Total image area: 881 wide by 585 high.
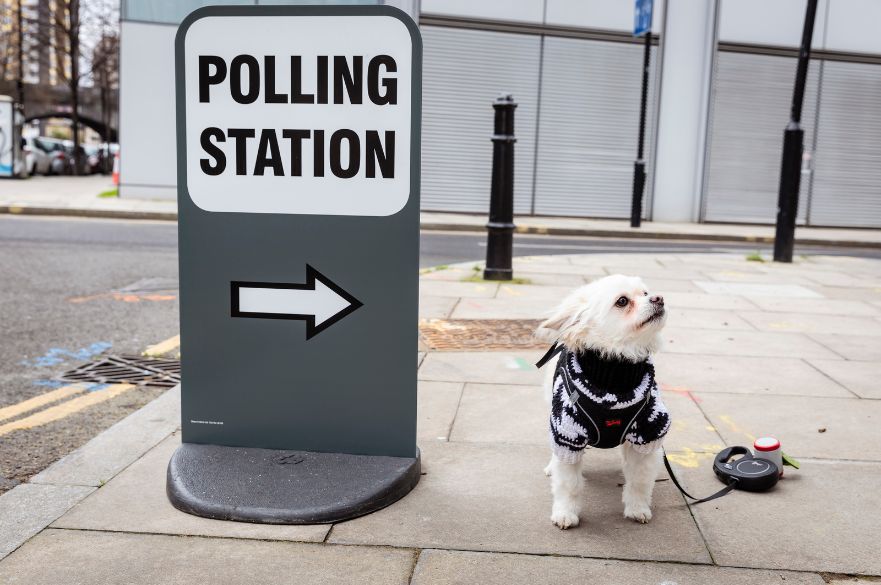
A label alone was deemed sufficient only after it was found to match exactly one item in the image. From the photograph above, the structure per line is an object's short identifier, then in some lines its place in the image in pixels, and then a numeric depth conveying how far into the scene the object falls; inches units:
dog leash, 129.9
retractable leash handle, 133.5
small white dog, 117.4
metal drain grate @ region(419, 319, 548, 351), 236.2
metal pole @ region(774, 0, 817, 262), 456.4
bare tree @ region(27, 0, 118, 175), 1226.6
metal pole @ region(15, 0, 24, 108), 1197.7
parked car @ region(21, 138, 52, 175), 1262.3
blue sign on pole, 658.8
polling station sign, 128.4
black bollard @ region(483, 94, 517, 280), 327.6
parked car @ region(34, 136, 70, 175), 1343.5
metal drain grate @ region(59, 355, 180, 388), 209.0
